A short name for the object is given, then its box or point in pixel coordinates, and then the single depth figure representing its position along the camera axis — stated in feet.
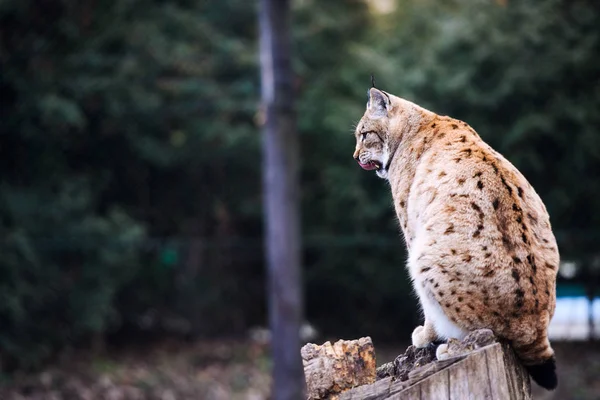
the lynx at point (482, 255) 23.07
